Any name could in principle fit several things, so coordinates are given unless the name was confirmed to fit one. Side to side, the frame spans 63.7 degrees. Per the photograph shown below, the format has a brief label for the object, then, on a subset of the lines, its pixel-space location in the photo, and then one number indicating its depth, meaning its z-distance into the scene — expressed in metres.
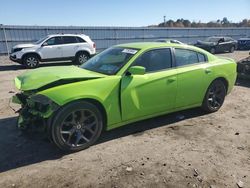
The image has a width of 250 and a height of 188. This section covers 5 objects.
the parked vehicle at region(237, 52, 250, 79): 7.05
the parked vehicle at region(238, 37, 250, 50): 20.07
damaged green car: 2.95
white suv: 10.29
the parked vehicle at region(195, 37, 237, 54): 16.30
